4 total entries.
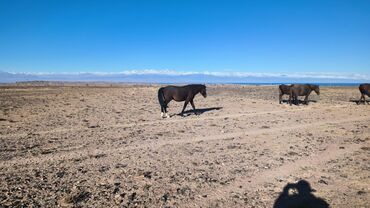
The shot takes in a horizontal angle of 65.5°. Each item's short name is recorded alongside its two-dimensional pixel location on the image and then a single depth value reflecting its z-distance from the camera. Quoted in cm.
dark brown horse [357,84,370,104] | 2779
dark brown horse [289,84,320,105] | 2828
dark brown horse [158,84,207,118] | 1997
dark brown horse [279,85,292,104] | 2902
